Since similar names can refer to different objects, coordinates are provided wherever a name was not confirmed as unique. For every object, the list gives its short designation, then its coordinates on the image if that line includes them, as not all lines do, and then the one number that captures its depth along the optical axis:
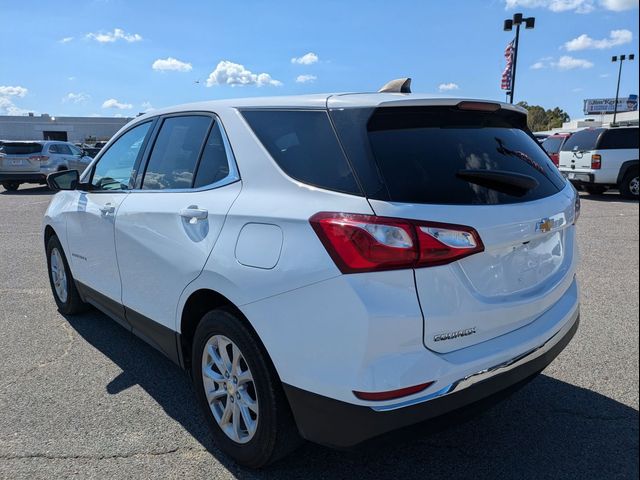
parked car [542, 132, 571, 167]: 17.48
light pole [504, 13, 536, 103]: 21.17
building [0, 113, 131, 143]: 82.62
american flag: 21.20
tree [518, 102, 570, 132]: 83.41
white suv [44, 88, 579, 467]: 2.04
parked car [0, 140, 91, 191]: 18.22
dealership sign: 67.66
